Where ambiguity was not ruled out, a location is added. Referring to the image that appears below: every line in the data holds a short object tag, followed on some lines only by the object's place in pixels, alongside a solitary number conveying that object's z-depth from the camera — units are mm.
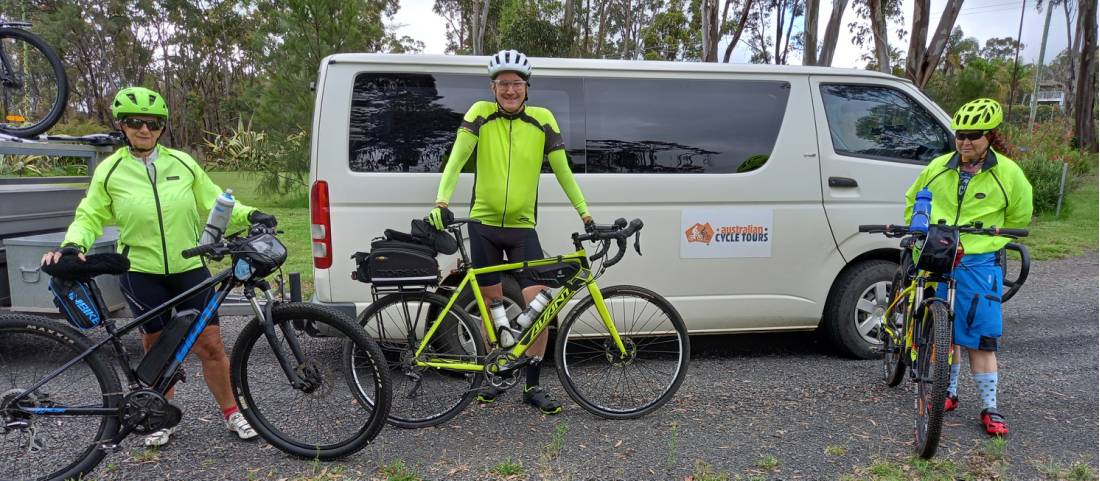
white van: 3980
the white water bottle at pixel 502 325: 3576
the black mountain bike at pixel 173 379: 2805
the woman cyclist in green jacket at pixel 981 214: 3395
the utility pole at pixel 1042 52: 29872
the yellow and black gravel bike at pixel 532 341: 3514
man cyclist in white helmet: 3547
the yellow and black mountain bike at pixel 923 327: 3100
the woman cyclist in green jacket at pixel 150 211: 3002
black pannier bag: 3357
